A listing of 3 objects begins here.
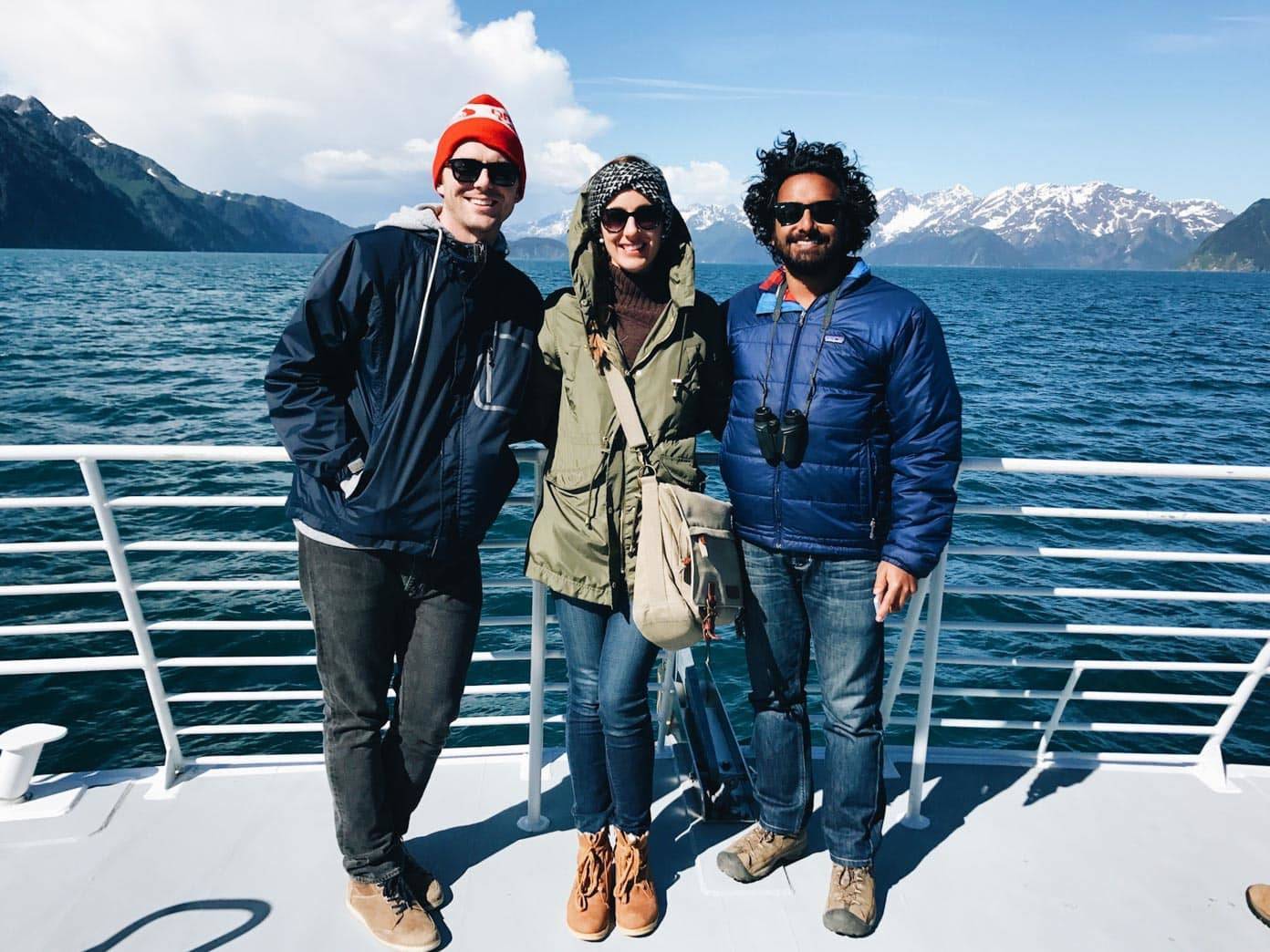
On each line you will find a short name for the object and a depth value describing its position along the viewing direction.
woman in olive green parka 2.20
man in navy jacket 2.10
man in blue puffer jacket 2.24
